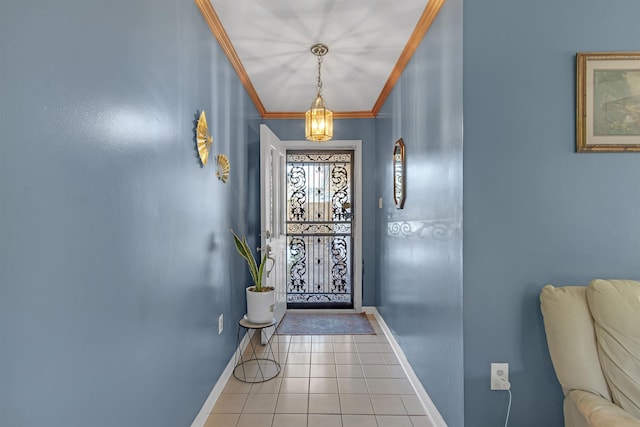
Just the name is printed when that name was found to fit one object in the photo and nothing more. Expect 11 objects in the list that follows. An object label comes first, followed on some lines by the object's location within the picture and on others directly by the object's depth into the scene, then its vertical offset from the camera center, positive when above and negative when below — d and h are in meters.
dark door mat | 3.38 -1.26
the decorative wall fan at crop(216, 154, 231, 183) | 2.27 +0.30
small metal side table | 2.40 -1.25
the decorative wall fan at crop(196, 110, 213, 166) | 1.86 +0.43
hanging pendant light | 2.64 +0.74
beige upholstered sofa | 1.25 -0.55
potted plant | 2.37 -0.69
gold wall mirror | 2.57 +0.29
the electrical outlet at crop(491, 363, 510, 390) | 1.54 -0.78
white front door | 3.06 -0.03
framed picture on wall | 1.51 +0.51
